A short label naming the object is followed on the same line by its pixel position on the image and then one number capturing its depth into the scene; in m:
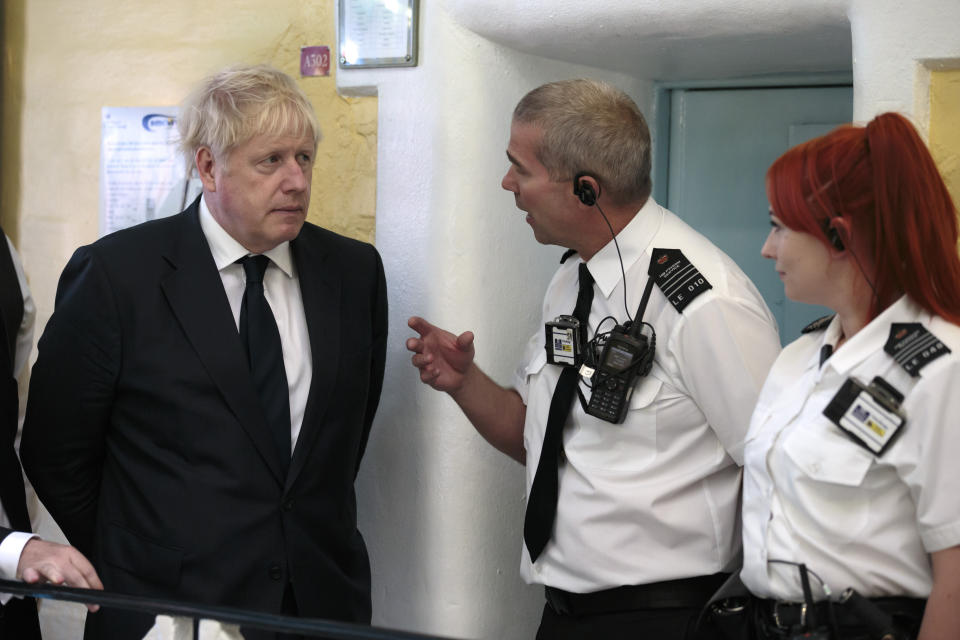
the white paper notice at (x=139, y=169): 3.59
